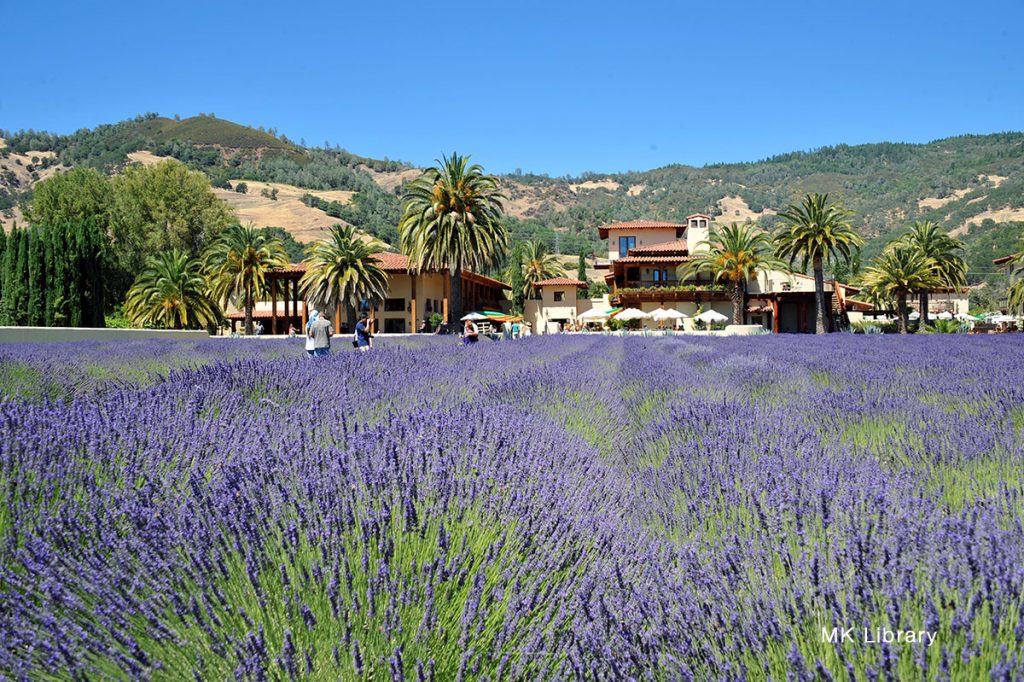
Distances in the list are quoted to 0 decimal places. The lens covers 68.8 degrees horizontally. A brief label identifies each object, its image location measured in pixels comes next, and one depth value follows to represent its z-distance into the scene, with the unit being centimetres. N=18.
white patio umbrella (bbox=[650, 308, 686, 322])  4588
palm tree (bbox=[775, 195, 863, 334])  4297
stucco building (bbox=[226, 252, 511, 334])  4991
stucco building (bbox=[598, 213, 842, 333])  5178
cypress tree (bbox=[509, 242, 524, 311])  6247
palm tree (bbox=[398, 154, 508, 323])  4281
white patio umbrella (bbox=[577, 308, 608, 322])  5159
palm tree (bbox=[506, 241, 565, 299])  7050
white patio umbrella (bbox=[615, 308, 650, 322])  4613
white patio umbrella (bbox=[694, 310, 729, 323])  4434
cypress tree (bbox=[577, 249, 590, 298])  6994
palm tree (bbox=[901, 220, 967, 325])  4631
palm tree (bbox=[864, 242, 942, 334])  4438
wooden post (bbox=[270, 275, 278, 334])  4859
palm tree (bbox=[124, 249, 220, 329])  4100
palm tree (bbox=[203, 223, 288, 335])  4444
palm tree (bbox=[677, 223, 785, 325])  4538
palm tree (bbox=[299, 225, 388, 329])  4375
